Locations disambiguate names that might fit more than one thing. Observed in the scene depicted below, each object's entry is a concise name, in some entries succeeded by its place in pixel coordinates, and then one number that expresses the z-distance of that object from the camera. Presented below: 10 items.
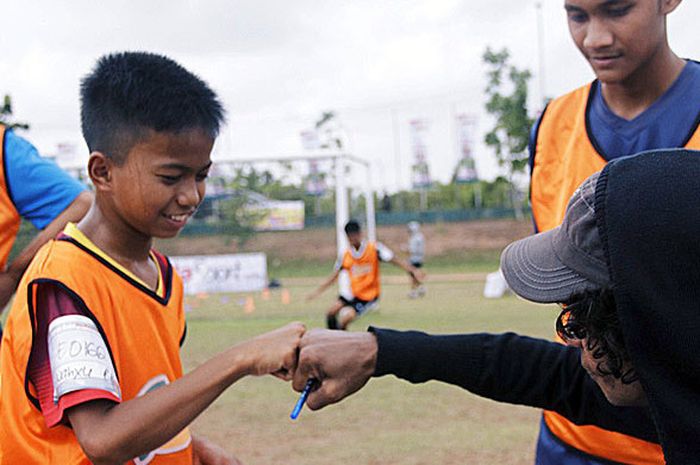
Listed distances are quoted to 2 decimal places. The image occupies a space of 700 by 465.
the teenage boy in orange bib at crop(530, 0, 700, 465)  2.31
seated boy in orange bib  13.06
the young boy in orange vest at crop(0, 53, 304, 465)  1.89
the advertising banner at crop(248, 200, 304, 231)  32.06
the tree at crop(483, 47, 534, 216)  27.72
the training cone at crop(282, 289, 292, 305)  18.47
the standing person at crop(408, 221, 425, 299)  23.27
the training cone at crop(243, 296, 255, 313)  16.73
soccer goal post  19.89
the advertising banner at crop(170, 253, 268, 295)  22.50
